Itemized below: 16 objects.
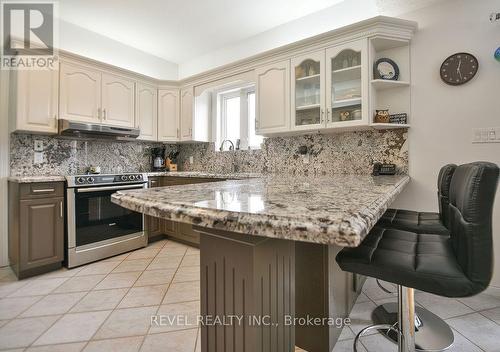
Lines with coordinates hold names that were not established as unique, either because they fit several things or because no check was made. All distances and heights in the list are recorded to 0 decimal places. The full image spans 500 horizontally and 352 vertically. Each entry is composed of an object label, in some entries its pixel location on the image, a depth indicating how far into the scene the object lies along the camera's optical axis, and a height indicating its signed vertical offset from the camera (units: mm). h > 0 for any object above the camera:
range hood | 2564 +498
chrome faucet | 3575 +456
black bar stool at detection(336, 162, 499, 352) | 734 -293
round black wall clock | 1969 +863
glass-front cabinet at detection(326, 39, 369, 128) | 2178 +839
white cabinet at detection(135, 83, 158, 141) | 3365 +878
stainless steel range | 2477 -505
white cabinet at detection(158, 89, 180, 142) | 3641 +877
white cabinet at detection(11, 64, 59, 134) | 2373 +737
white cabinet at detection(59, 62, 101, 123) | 2670 +910
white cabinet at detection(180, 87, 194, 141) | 3539 +893
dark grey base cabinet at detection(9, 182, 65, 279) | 2236 -491
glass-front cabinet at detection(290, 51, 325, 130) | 2414 +857
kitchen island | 426 -99
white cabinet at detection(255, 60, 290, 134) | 2643 +845
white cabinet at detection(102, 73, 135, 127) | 3008 +931
